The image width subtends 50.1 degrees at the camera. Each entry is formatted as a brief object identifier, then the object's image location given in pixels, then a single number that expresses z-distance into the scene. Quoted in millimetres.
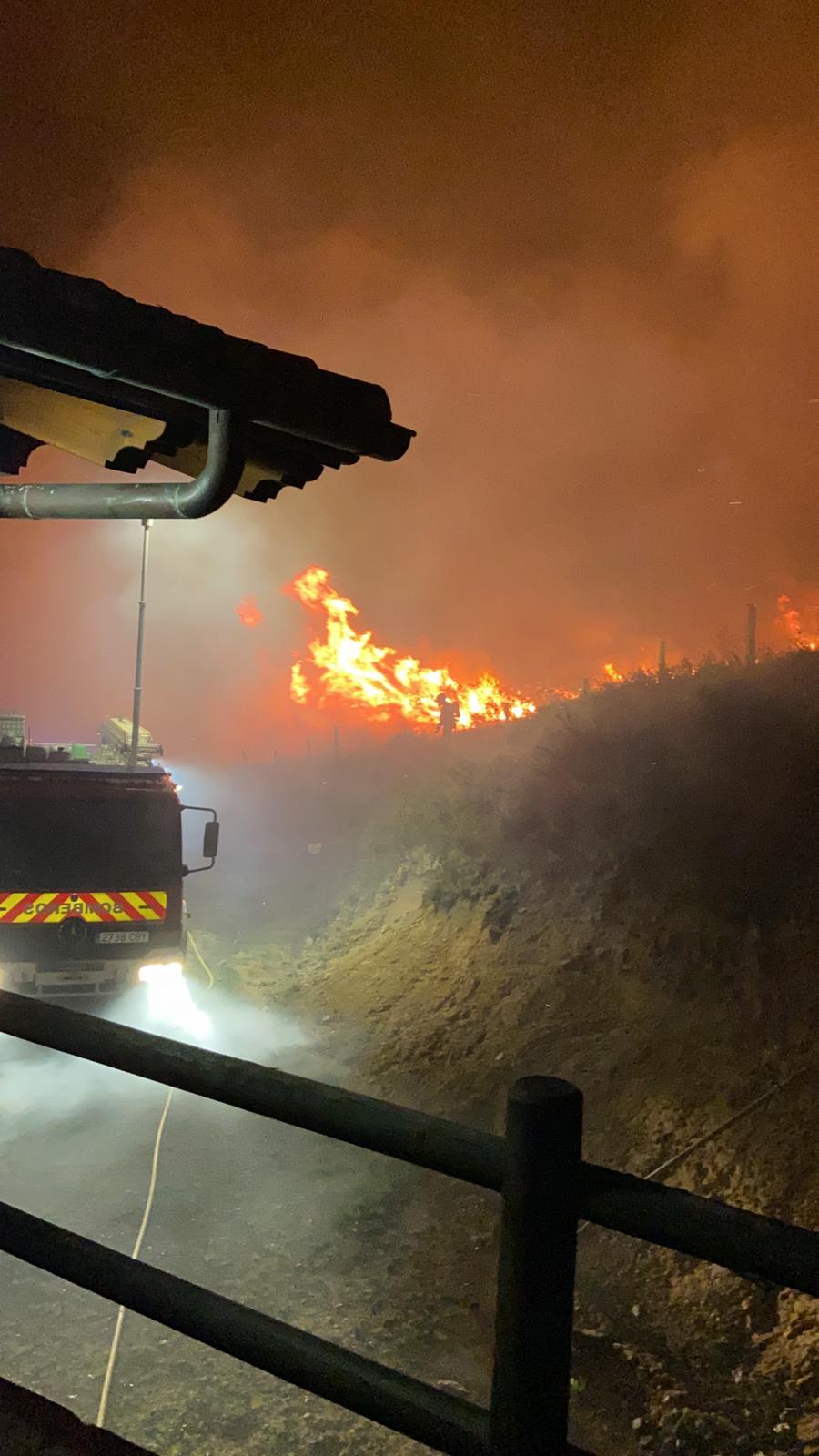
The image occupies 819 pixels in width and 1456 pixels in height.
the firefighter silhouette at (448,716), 25812
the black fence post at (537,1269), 1533
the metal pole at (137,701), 12142
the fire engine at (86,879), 8609
